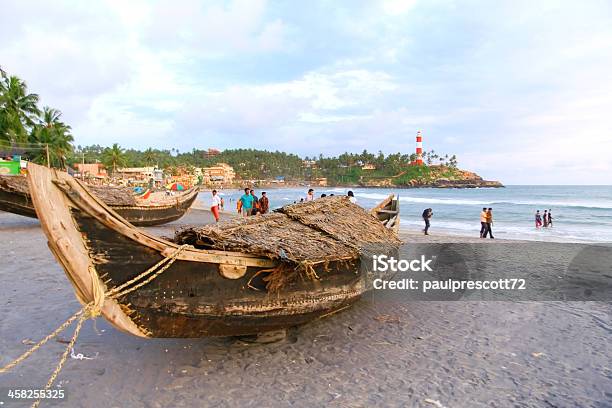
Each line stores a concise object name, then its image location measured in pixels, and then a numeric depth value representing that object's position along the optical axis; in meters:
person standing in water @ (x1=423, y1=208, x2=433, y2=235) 15.60
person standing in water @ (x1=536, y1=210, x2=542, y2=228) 20.23
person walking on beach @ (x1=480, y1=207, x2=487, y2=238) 14.55
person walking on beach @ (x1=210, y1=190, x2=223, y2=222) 13.39
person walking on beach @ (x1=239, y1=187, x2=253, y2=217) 11.73
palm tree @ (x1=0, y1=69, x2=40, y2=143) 29.47
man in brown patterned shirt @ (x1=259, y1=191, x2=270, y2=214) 11.86
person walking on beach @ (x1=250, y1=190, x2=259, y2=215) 12.00
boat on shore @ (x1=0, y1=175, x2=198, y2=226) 11.95
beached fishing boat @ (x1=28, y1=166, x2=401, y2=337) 2.84
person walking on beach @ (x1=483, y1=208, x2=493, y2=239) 14.52
